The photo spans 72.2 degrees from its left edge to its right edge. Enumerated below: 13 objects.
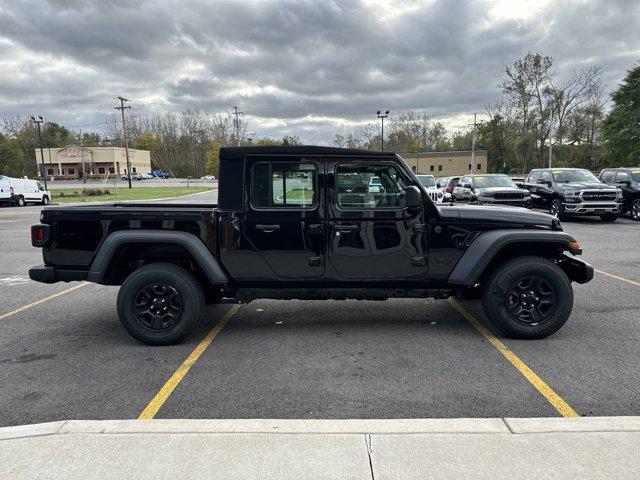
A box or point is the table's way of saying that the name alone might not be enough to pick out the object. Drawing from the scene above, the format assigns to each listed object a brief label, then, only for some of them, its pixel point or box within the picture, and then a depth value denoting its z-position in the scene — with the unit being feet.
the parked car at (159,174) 310.24
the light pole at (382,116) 144.73
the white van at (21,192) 83.64
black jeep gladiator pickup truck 14.11
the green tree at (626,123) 130.93
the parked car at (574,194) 46.42
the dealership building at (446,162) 259.39
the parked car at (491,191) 51.01
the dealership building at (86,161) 280.10
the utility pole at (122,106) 171.07
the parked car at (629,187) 49.37
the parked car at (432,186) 59.95
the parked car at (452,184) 69.54
